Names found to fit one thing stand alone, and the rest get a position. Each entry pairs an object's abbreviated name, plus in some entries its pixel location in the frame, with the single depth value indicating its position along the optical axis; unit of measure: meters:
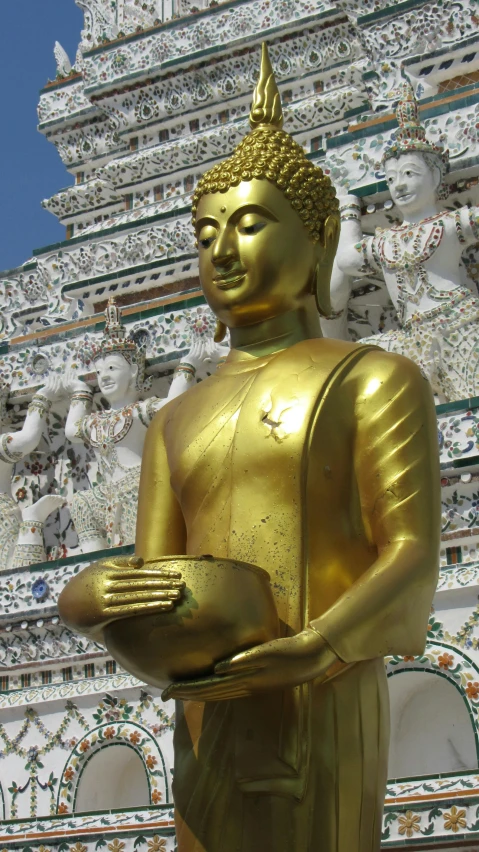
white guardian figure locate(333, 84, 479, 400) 7.12
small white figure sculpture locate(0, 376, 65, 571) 8.29
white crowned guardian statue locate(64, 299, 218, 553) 7.96
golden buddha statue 3.56
